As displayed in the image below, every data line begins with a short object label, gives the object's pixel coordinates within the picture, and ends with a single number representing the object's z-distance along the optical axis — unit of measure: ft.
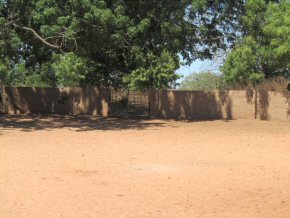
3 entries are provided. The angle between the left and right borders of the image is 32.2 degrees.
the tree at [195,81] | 204.13
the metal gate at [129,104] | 99.19
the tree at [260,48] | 81.46
